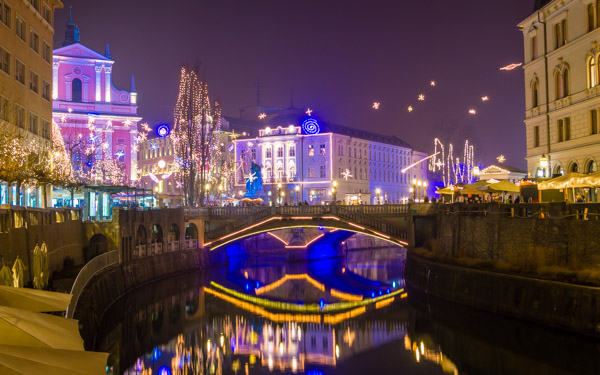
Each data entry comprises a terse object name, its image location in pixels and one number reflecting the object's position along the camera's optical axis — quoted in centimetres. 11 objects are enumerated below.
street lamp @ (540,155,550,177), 4528
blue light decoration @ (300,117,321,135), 12509
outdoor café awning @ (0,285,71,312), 1770
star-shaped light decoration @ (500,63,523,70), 4975
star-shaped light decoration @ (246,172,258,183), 9156
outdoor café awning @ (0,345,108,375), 1041
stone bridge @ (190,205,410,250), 6250
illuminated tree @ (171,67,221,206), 7575
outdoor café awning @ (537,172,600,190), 3512
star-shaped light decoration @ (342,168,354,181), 13375
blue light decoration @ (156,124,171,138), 10464
